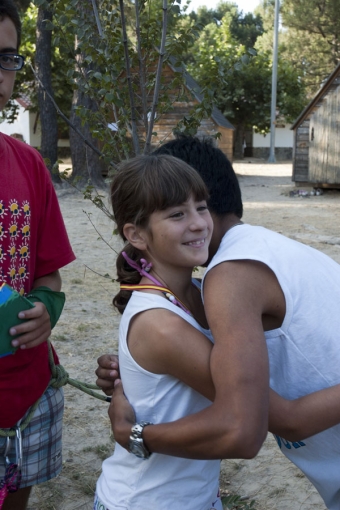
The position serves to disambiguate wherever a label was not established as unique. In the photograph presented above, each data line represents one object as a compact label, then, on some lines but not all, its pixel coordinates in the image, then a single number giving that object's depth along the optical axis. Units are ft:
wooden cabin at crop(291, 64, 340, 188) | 55.62
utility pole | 108.06
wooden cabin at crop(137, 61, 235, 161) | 60.44
